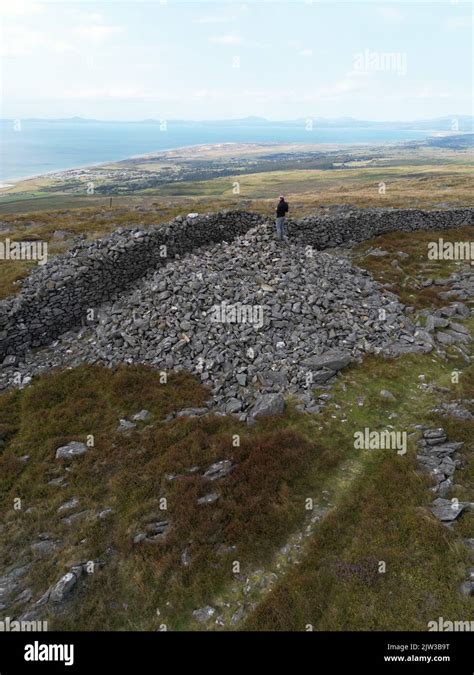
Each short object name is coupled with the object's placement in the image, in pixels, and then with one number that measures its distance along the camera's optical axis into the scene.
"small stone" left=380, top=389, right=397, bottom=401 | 16.61
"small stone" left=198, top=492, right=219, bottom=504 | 12.26
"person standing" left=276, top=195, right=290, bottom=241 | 25.44
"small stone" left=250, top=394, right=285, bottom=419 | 15.86
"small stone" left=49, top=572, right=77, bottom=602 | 9.92
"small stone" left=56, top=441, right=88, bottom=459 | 14.84
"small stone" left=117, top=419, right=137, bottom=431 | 15.98
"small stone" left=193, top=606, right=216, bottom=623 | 9.41
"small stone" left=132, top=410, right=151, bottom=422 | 16.34
